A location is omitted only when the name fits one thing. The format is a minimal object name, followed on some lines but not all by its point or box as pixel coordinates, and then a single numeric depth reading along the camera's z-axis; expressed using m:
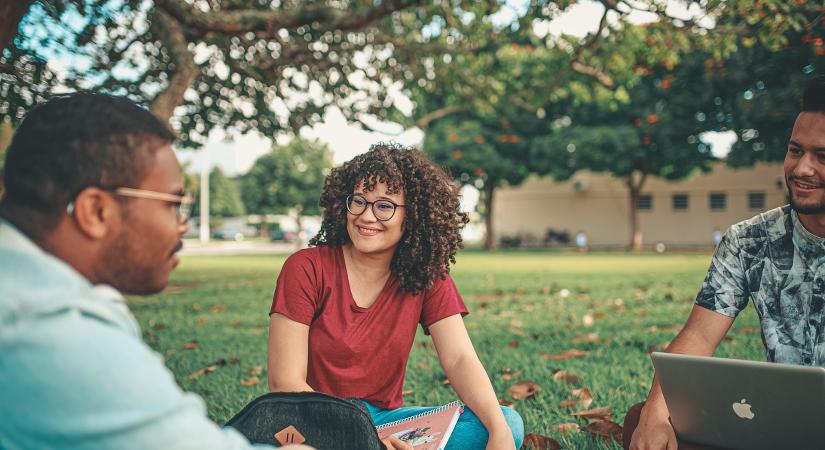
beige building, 36.31
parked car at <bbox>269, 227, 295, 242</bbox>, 50.31
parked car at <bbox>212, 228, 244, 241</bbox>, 61.84
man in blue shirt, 1.10
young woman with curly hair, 2.58
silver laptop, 1.99
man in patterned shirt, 2.45
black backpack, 1.96
